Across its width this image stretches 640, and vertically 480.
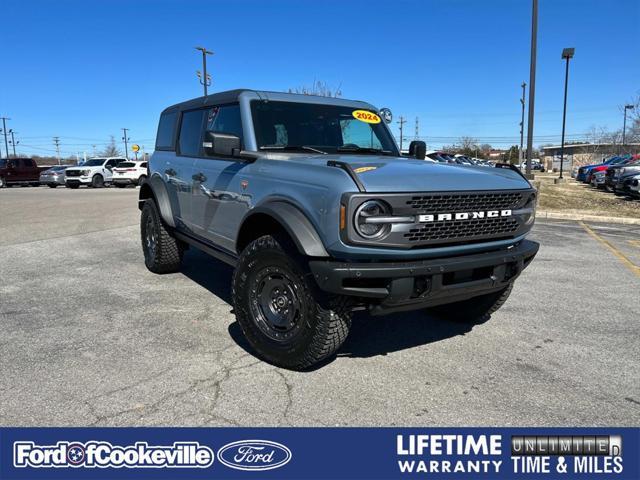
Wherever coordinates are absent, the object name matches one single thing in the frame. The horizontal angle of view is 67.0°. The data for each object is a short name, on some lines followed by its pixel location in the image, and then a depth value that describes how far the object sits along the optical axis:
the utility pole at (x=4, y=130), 95.85
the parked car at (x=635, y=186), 16.11
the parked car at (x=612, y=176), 19.15
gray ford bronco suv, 2.94
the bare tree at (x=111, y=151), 111.50
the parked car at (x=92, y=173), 27.48
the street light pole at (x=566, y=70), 30.42
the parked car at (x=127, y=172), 26.86
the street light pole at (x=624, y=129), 36.16
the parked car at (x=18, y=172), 29.67
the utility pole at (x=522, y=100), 50.57
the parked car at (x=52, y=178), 28.77
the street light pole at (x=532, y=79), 14.91
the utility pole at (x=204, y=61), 27.82
